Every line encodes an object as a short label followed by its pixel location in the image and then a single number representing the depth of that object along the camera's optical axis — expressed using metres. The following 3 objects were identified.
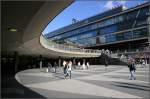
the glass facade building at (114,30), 32.58
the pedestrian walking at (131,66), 8.63
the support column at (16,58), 17.61
